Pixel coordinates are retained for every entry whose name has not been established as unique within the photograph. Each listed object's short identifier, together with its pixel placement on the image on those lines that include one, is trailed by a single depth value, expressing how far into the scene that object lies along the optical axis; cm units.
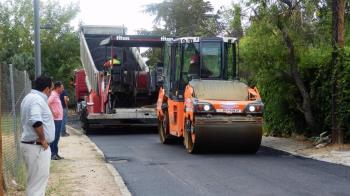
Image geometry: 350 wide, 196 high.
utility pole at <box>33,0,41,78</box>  1692
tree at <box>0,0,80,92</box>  4028
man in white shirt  748
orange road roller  1384
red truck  2120
